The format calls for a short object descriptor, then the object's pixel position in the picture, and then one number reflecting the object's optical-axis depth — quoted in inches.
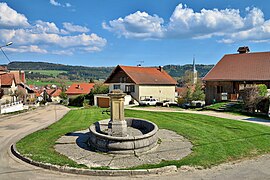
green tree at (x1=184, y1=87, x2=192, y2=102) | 1613.4
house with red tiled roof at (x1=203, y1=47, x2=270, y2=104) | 1144.8
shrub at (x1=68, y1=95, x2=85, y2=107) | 1998.0
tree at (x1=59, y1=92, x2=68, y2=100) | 3270.7
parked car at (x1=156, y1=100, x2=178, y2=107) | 1320.1
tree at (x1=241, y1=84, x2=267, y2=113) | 819.4
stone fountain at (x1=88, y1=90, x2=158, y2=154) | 373.4
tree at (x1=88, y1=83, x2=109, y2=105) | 1852.6
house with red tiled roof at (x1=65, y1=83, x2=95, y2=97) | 2683.3
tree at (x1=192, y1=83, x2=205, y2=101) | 1644.9
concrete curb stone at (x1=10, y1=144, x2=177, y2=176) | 302.7
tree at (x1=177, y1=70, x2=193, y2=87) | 2974.4
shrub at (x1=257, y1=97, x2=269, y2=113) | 778.8
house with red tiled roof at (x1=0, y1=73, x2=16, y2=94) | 1957.4
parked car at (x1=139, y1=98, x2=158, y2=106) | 1443.9
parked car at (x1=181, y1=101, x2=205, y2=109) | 1207.9
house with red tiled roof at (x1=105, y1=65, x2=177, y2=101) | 1664.6
